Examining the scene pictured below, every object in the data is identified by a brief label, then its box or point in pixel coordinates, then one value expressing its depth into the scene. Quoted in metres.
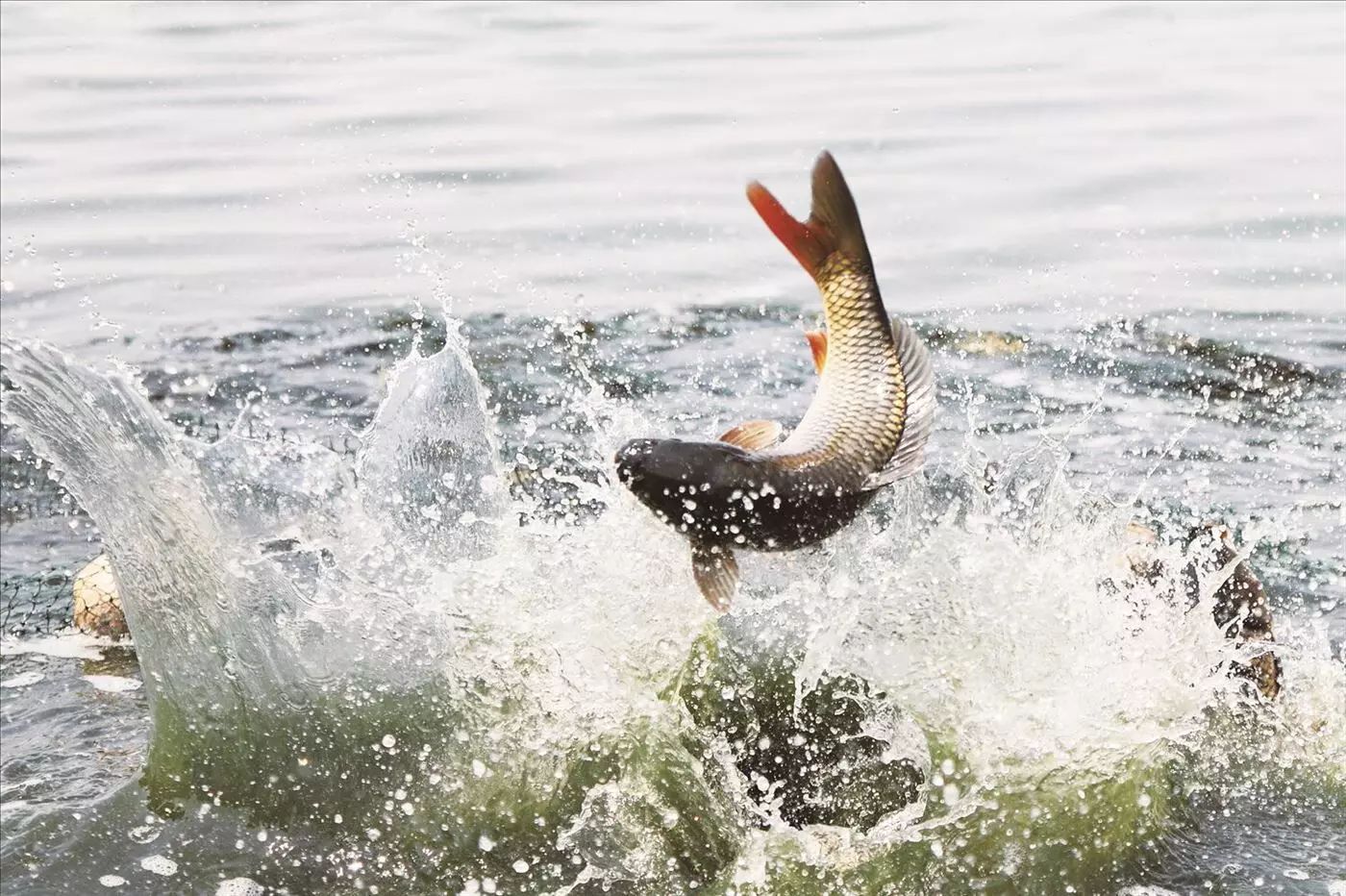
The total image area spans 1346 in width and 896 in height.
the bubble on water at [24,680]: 10.97
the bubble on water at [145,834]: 9.03
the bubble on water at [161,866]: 8.73
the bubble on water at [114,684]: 10.95
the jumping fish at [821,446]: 7.39
